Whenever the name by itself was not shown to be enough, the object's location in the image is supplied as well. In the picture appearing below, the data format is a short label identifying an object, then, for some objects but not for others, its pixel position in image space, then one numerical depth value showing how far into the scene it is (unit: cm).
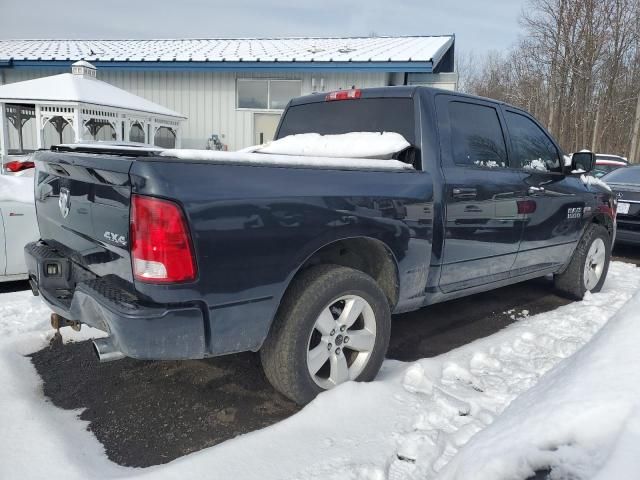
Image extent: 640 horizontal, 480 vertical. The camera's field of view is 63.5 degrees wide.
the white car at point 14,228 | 465
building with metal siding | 1460
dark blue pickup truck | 221
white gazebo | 1182
